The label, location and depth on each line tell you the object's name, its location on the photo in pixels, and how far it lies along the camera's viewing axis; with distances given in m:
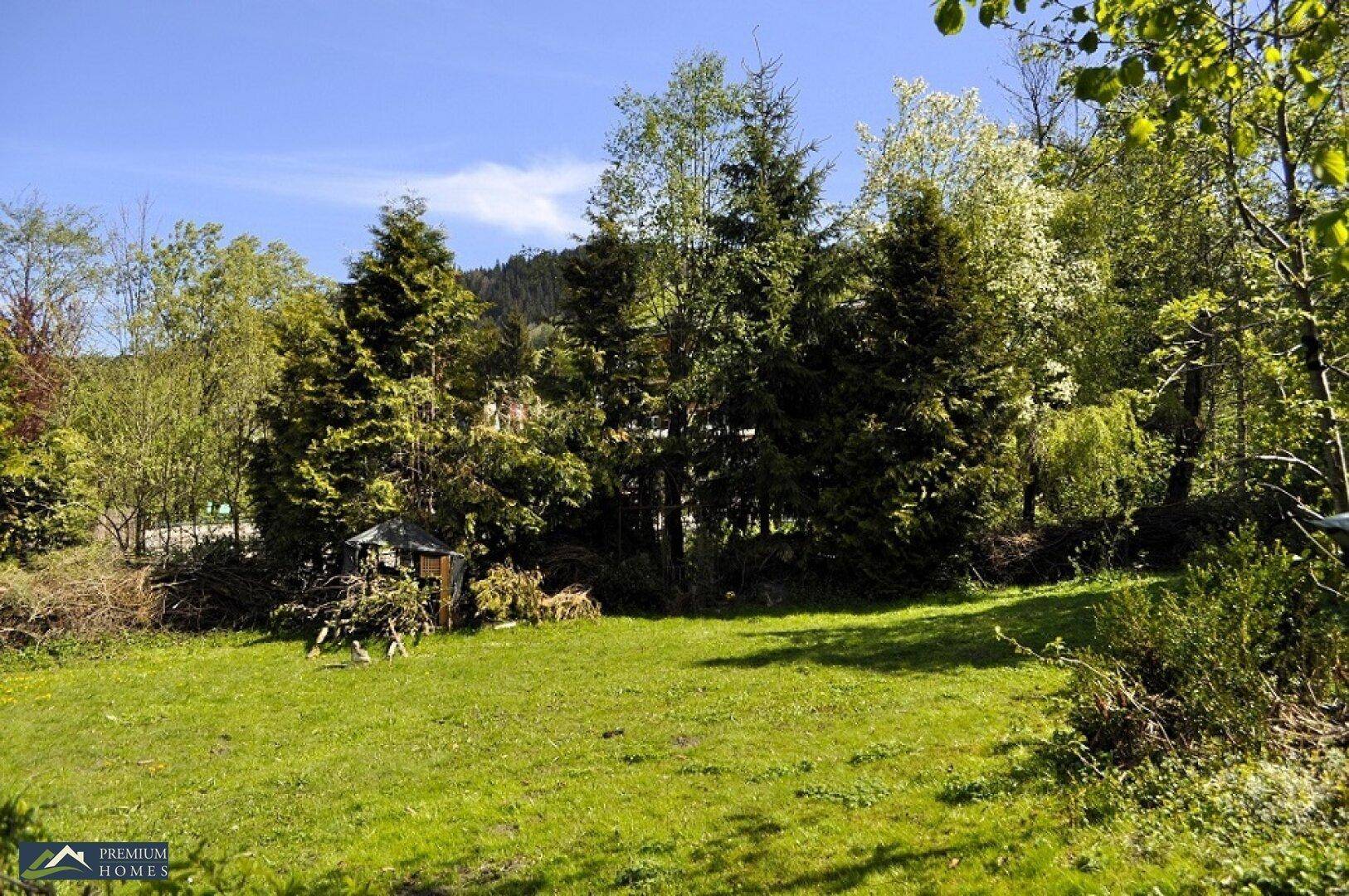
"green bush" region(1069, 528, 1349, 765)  6.23
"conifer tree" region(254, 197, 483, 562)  17.91
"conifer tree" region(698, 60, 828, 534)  19.33
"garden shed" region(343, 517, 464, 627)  16.52
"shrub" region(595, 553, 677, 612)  19.39
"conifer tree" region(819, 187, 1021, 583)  17.78
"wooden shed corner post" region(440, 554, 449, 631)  17.02
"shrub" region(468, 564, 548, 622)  17.20
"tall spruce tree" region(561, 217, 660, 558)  19.56
